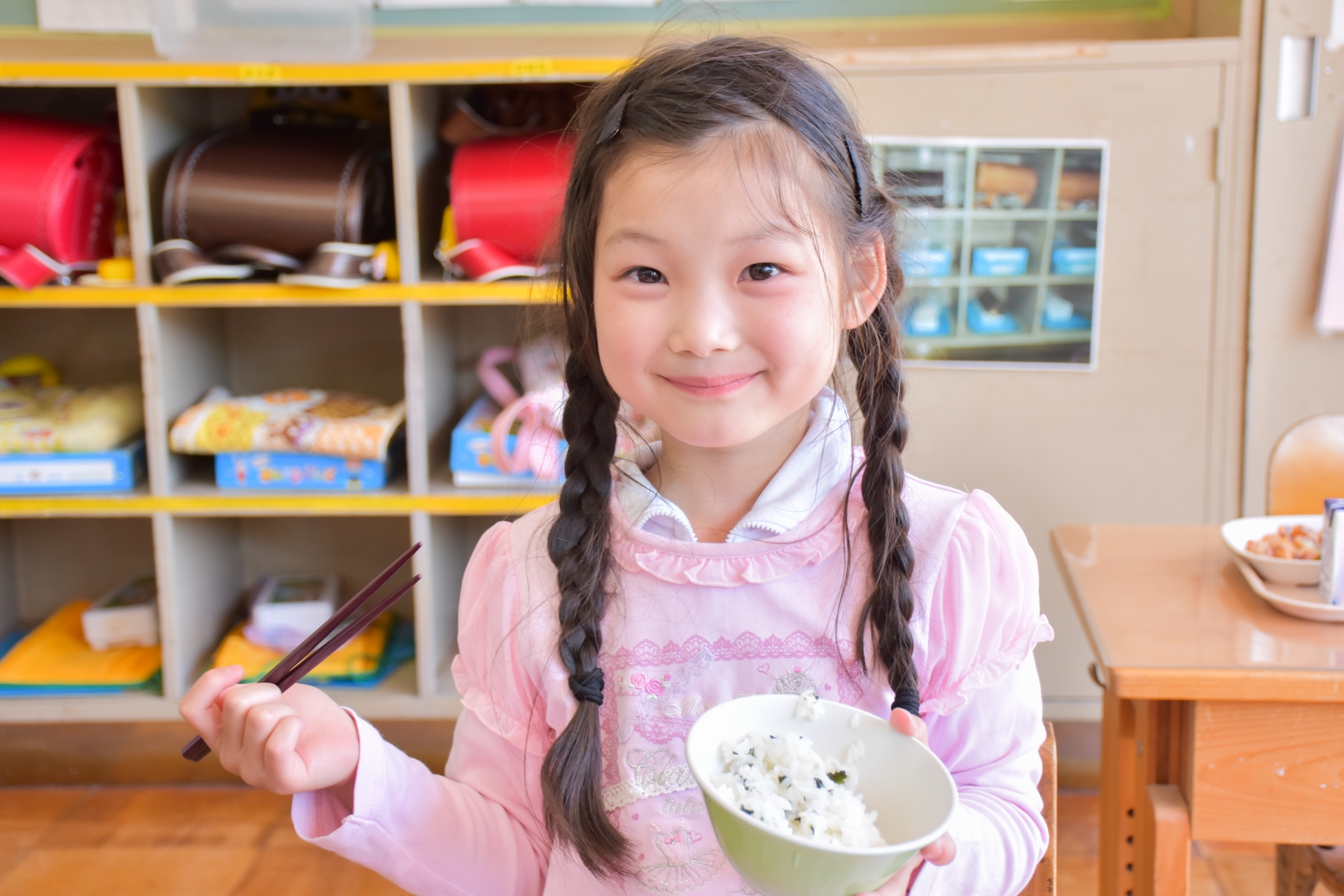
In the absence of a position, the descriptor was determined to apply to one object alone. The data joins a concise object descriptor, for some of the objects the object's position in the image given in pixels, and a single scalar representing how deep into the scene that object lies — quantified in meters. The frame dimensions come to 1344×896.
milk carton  1.08
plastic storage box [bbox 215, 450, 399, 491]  2.09
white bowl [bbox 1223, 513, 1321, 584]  1.14
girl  0.72
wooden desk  0.96
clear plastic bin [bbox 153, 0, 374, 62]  1.98
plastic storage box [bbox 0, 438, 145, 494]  2.06
